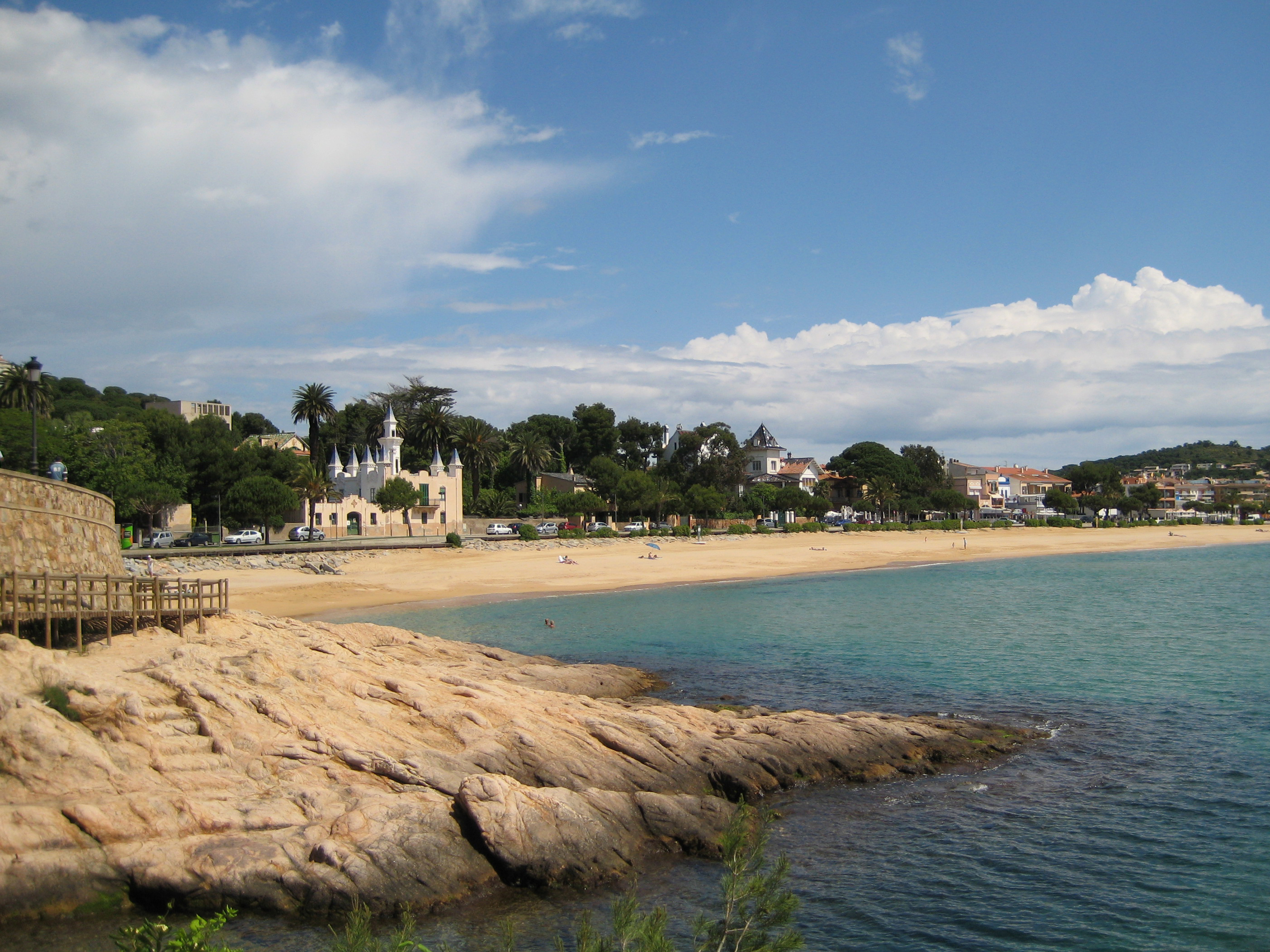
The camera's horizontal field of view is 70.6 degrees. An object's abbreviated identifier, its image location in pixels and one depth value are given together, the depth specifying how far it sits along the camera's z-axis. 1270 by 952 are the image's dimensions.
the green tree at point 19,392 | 73.69
